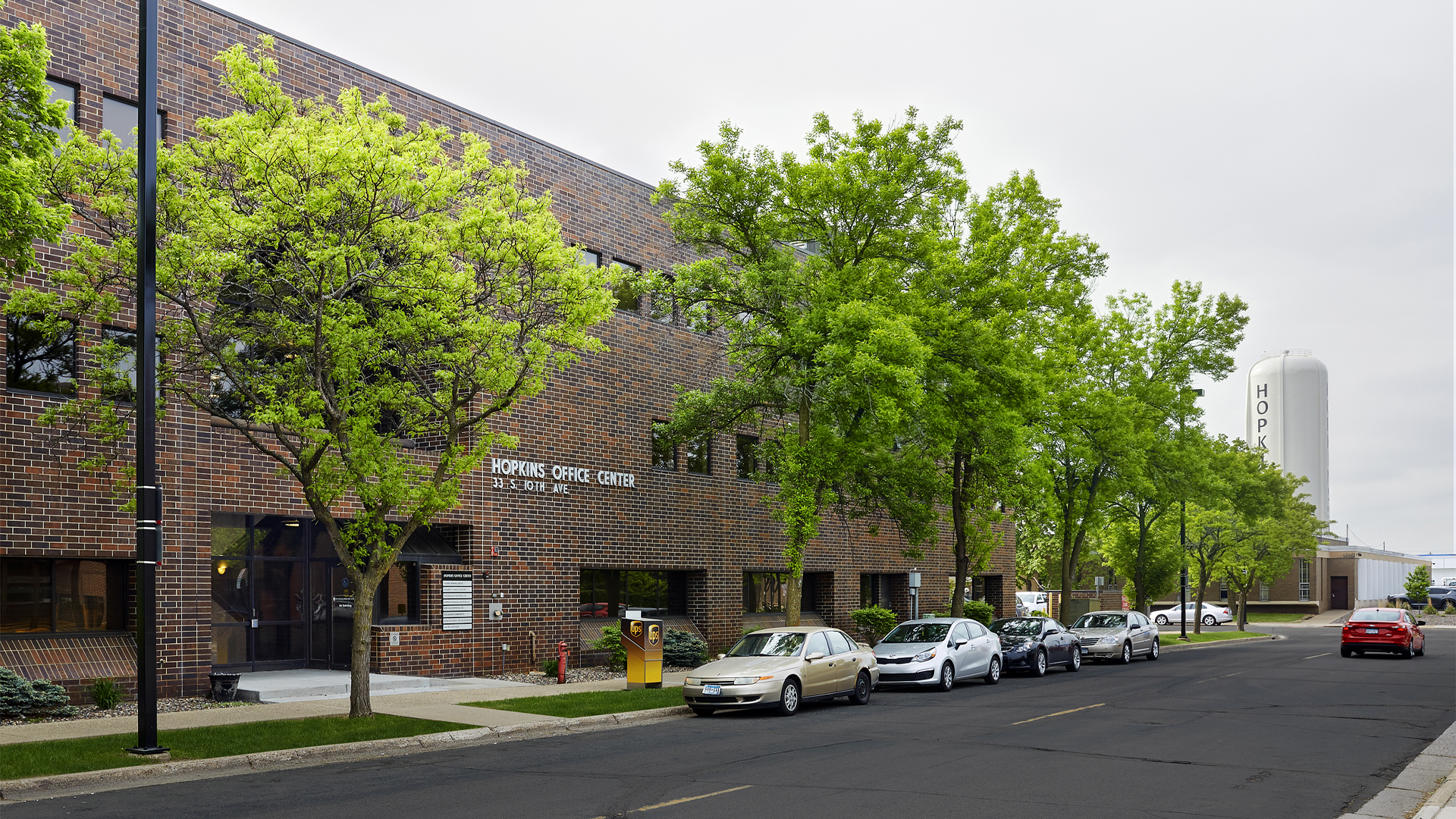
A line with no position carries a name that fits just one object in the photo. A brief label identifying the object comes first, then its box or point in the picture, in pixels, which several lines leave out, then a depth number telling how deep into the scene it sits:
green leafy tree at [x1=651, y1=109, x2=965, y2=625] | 23.53
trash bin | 18.45
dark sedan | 27.33
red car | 34.25
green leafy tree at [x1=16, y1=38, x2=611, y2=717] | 14.72
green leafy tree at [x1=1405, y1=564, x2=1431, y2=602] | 83.19
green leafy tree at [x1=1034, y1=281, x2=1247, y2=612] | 34.22
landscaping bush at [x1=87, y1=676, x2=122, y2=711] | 17.06
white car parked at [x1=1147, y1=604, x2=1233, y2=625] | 67.31
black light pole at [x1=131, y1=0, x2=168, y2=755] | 12.74
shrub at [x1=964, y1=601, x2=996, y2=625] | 40.11
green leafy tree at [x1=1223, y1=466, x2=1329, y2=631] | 56.31
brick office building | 17.83
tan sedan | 17.88
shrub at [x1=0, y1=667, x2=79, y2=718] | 15.73
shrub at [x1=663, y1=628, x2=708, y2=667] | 26.69
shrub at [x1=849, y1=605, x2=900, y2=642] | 34.94
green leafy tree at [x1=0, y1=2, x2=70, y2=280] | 11.75
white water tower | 104.75
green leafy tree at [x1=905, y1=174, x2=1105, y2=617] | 25.50
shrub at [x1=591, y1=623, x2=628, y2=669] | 25.86
